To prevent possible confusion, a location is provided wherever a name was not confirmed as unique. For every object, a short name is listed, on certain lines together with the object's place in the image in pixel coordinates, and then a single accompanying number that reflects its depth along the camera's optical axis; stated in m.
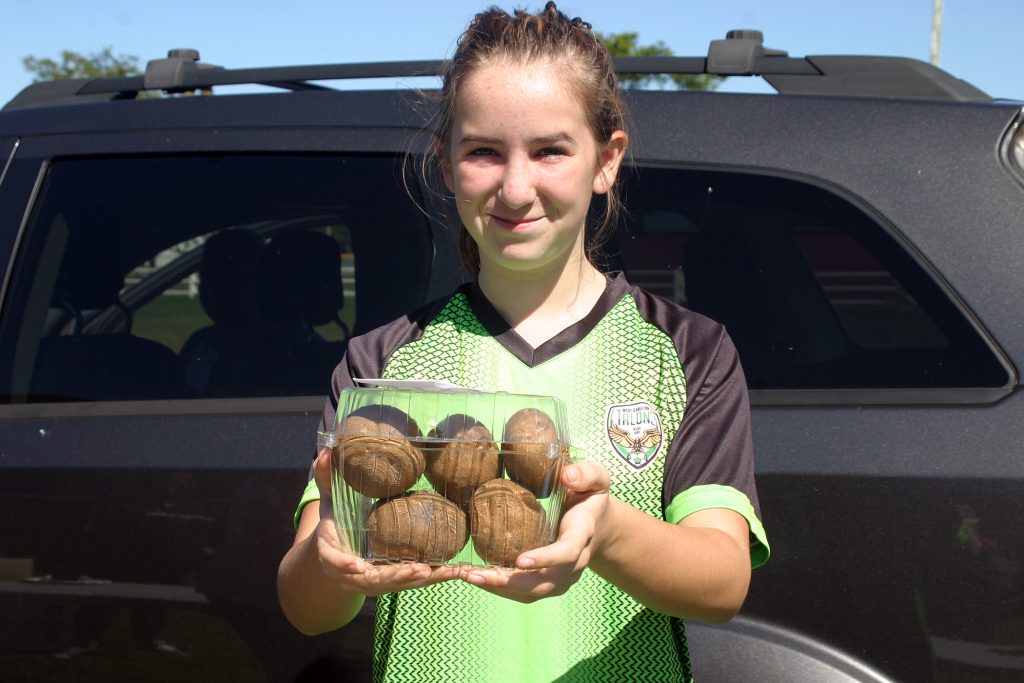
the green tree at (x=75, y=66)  32.62
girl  1.70
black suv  2.18
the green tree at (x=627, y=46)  23.80
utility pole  20.06
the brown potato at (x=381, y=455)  1.47
